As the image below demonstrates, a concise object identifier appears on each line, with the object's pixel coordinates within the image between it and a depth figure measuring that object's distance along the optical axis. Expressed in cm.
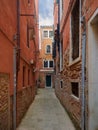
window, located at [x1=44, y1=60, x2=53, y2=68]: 1507
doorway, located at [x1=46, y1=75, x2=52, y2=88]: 1506
